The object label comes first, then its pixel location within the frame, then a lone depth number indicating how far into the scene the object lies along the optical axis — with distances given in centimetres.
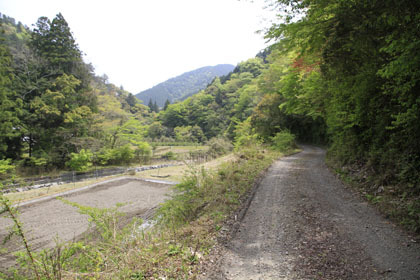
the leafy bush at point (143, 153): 3216
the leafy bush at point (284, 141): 1840
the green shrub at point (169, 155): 3414
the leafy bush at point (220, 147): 2744
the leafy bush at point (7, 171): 1772
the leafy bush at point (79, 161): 2425
